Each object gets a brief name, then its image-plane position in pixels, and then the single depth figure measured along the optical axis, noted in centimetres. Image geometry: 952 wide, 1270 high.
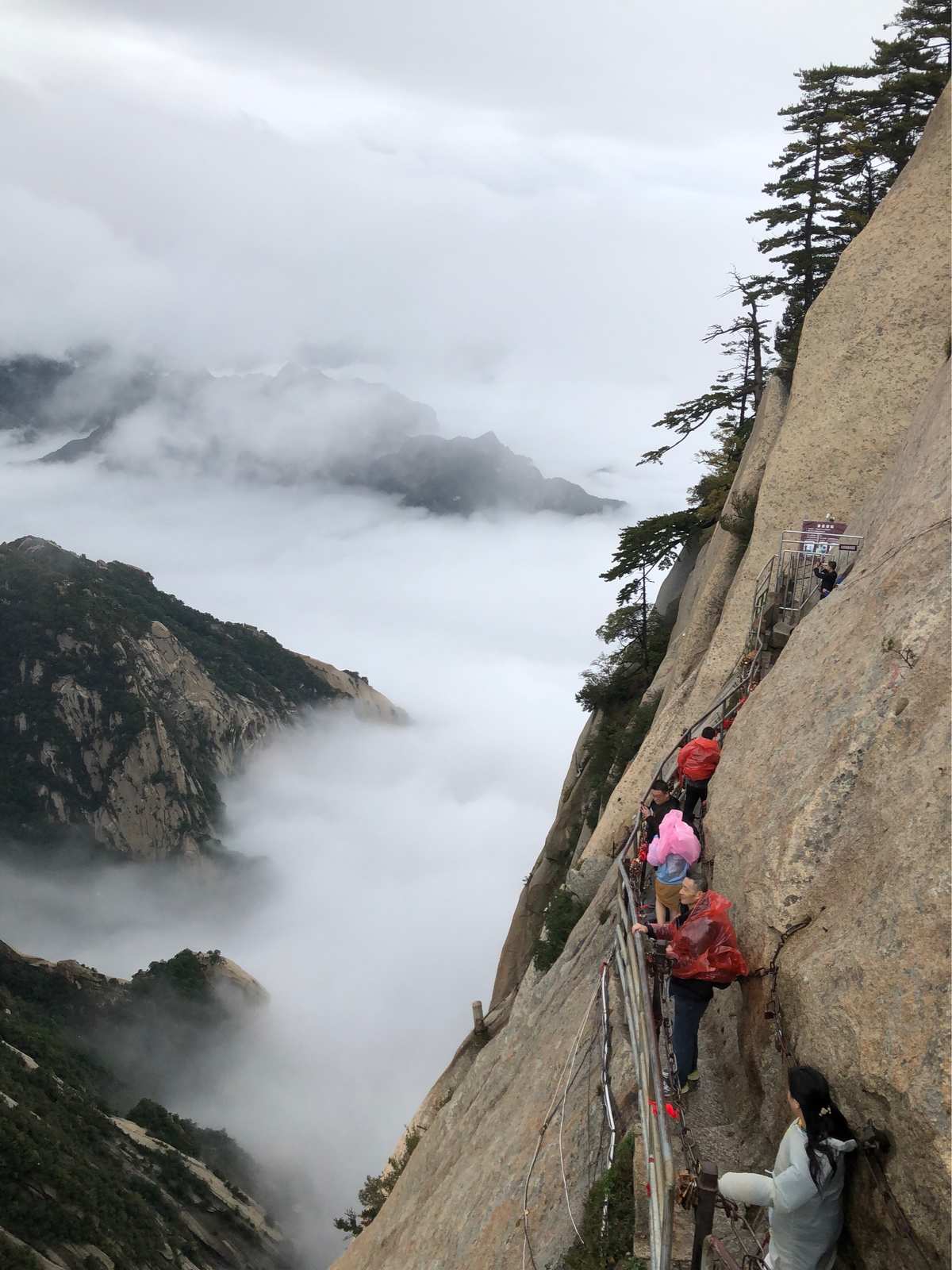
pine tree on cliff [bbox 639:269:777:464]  3375
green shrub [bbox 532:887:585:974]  2025
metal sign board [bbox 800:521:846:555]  1912
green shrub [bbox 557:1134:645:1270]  834
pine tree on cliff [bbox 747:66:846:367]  2991
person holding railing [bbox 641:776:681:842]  1204
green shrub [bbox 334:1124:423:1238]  2426
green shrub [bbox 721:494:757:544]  2511
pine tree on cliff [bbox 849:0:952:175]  2778
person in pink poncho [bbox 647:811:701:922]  1052
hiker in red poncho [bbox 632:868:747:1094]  839
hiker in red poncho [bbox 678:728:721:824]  1287
